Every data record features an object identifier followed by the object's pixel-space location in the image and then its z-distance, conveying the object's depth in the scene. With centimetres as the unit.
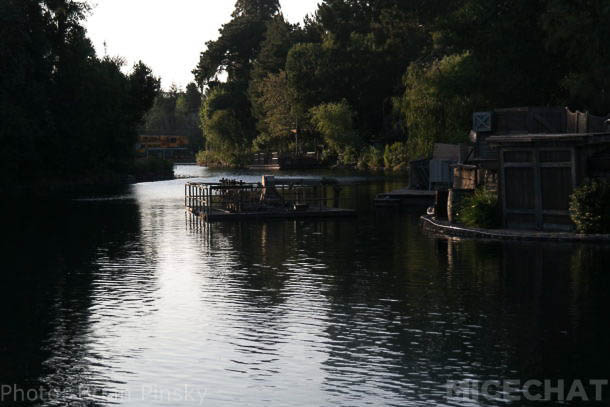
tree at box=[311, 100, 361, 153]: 13638
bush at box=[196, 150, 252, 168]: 17262
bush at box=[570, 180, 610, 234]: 3133
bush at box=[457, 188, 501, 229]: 3538
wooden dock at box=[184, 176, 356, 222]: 4603
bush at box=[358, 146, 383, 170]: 12792
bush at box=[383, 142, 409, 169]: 11724
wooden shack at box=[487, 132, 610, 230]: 3203
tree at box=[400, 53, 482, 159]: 7769
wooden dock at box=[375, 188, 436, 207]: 5534
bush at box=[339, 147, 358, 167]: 13650
